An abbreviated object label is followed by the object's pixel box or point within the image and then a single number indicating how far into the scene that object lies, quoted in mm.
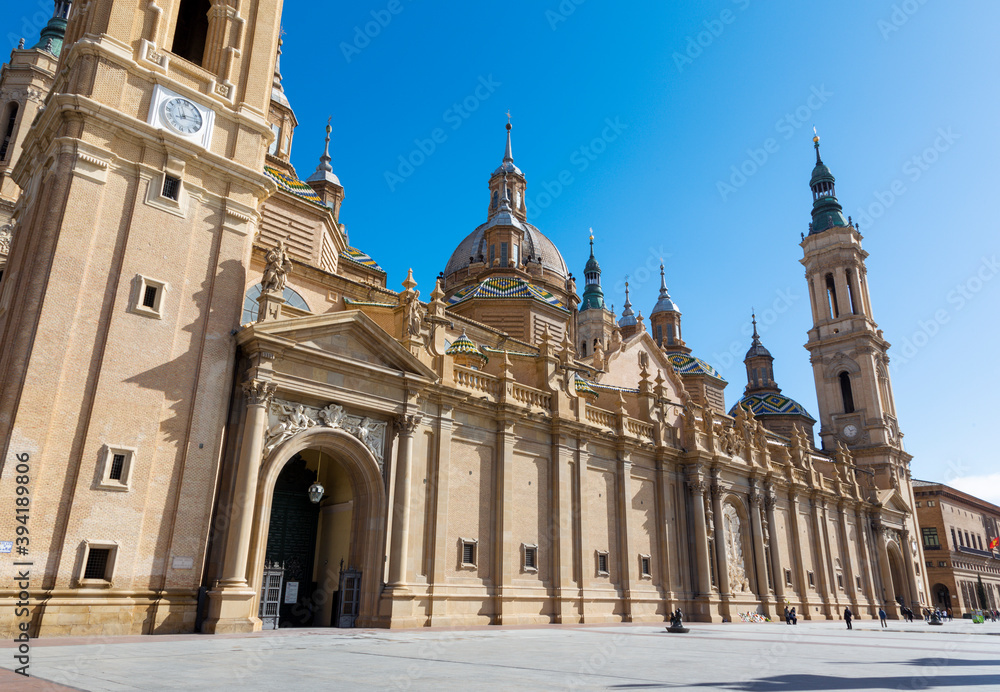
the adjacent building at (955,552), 81562
